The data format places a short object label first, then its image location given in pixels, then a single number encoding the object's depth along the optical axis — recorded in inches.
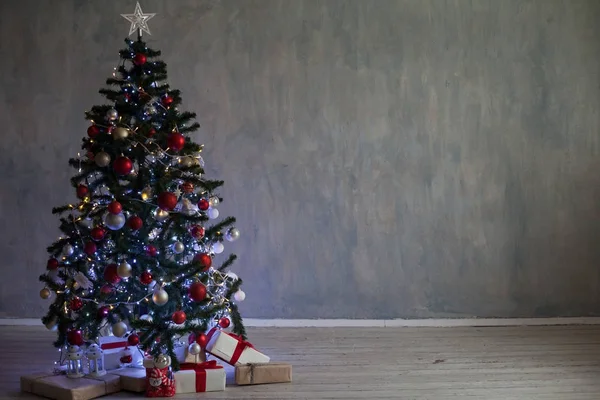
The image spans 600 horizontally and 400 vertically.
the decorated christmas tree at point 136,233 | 124.6
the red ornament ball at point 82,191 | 126.3
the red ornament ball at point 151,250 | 126.2
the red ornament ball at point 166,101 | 130.6
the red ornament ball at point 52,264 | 127.5
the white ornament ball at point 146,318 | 125.0
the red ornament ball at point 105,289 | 125.0
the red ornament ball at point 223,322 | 135.6
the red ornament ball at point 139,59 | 129.6
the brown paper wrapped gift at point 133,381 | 124.8
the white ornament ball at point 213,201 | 134.5
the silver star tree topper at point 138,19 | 136.6
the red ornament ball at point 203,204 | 132.0
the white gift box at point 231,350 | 132.7
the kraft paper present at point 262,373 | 130.1
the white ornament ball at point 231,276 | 137.4
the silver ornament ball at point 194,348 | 123.7
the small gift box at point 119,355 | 135.1
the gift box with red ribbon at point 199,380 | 125.6
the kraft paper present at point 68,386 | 119.7
